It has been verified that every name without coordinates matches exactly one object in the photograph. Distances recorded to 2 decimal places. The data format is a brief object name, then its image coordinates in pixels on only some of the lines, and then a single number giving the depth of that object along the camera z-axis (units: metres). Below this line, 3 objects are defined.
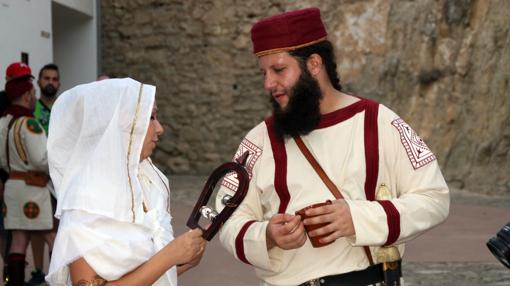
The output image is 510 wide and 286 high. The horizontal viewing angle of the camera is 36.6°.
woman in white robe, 2.48
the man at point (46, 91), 6.25
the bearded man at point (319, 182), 2.58
